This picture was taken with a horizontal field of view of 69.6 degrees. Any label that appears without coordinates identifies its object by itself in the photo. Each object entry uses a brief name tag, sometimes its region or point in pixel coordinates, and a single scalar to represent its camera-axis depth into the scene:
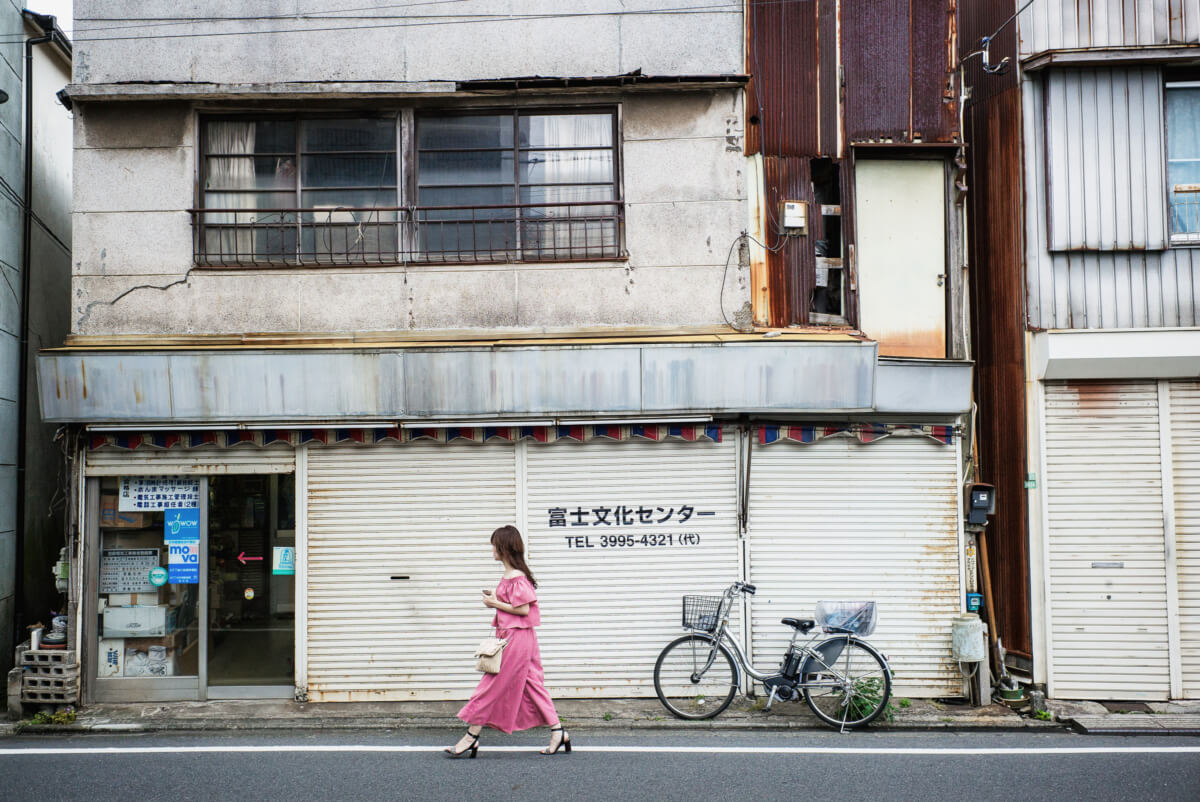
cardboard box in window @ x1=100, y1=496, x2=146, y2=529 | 9.38
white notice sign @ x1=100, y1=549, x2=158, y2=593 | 9.39
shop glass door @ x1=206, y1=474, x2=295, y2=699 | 9.36
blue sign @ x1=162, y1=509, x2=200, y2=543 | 9.39
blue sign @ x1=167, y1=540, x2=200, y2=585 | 9.38
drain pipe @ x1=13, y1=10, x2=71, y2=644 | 10.24
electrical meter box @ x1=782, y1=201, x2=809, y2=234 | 9.56
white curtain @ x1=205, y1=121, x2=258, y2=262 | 9.84
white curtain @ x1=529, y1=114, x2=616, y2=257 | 9.86
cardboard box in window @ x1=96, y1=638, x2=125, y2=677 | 9.31
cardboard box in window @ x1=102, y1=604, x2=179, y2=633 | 9.35
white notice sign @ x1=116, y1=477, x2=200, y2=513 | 9.35
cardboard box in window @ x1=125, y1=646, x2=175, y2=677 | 9.34
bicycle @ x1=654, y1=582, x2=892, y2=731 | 8.32
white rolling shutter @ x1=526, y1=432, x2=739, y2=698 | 9.20
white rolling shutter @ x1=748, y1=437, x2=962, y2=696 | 9.19
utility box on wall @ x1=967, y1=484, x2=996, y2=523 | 9.28
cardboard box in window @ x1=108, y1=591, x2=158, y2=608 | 9.39
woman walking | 7.18
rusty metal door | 9.66
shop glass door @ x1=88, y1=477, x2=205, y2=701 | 9.34
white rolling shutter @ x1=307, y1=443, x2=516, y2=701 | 9.21
